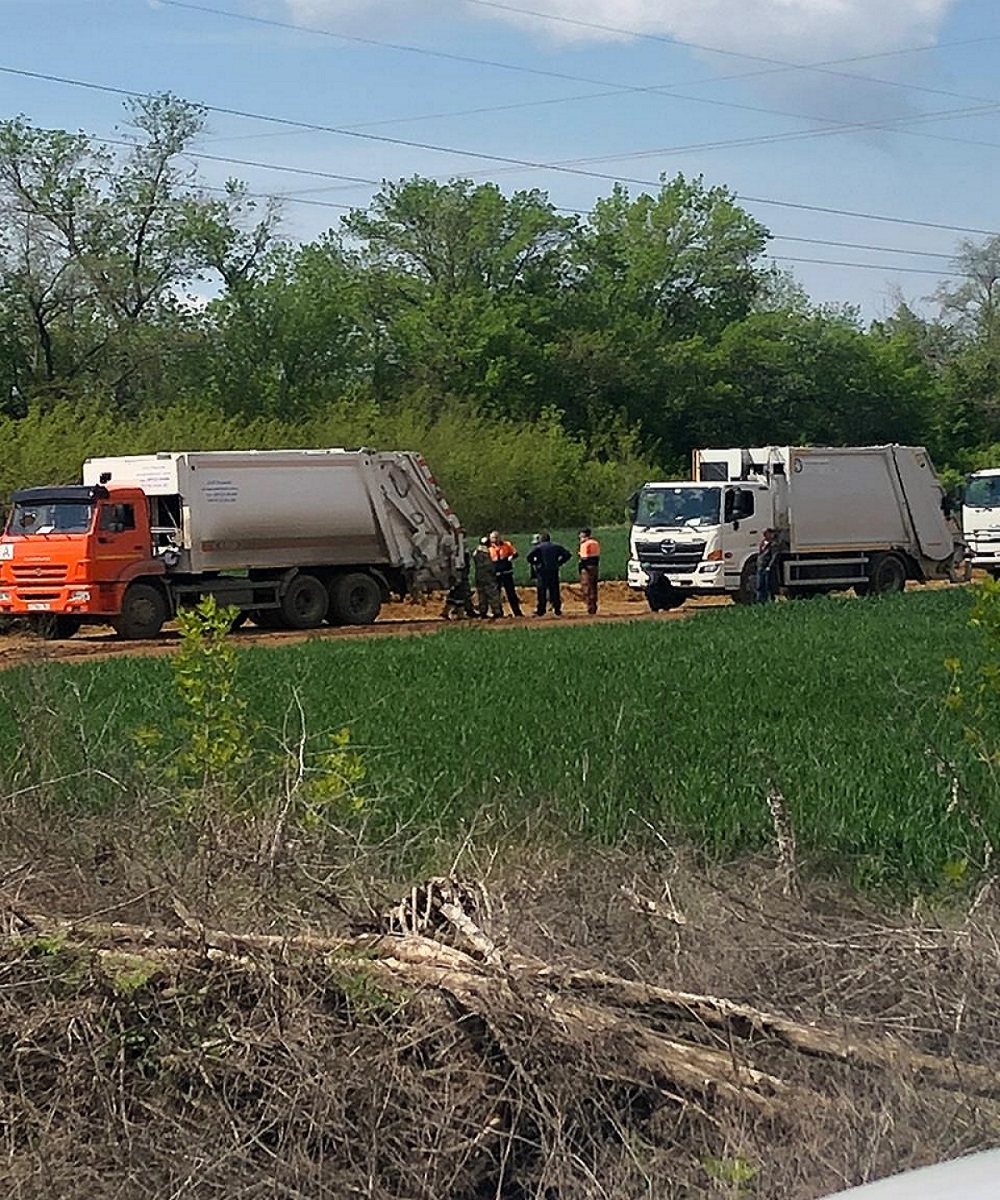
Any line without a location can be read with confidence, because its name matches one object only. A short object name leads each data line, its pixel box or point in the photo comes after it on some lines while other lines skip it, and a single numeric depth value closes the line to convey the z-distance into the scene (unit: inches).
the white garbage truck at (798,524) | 1331.2
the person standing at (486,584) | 1294.3
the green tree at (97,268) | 2407.7
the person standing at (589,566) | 1327.5
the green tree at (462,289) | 2930.6
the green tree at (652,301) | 3053.6
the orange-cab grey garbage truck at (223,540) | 1125.7
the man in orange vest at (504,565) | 1305.4
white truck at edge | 1630.2
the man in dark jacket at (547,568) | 1316.4
